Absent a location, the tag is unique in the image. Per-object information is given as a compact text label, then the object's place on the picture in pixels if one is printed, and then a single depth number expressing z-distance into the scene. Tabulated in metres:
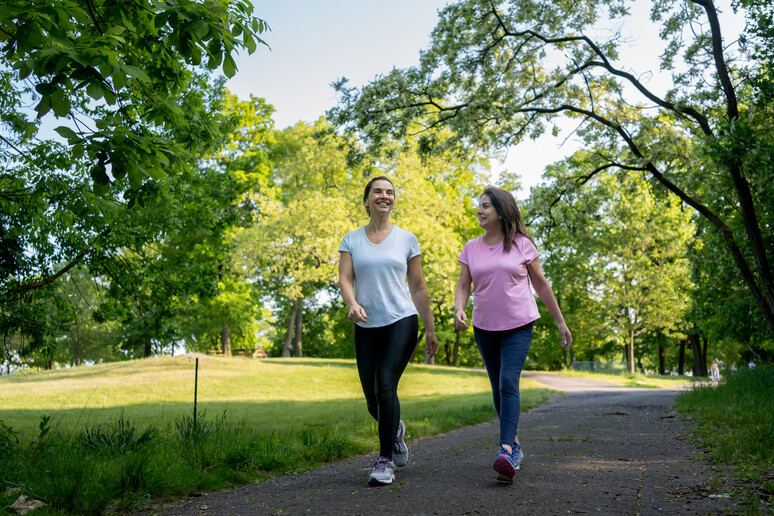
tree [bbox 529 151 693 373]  34.16
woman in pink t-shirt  4.71
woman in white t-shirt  4.62
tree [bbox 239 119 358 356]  26.95
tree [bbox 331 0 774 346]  10.91
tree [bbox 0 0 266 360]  2.79
